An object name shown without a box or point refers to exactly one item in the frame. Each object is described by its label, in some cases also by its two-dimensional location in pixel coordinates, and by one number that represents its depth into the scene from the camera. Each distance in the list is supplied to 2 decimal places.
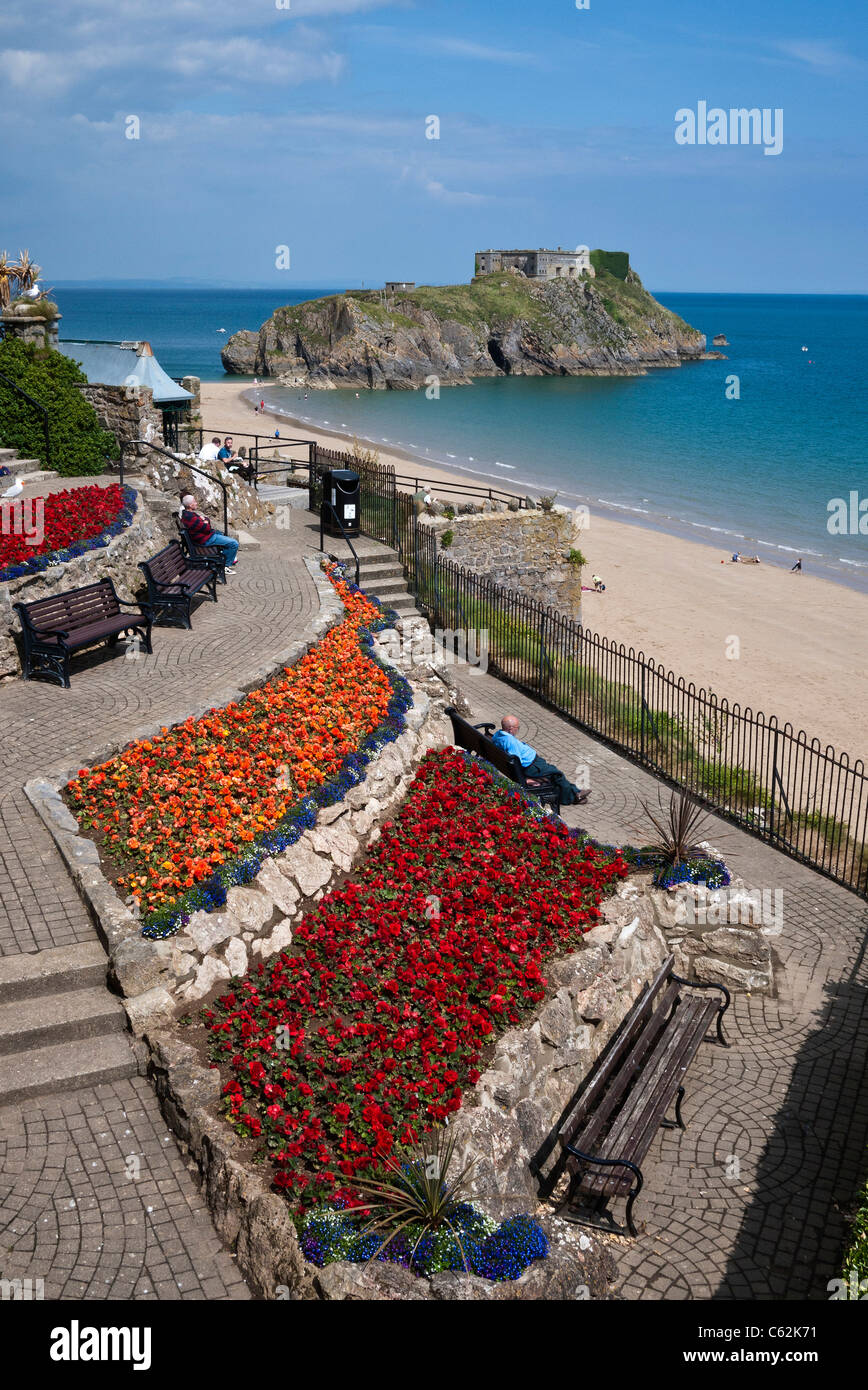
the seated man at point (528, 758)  13.04
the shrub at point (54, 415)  18.72
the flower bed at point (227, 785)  8.58
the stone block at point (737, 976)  10.75
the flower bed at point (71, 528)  13.14
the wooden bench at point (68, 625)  12.30
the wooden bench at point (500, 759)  12.84
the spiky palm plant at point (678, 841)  11.28
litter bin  20.38
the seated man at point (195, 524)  16.41
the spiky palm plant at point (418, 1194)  6.12
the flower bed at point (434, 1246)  5.86
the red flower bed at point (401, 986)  6.79
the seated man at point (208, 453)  21.34
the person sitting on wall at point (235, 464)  24.25
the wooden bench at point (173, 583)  14.17
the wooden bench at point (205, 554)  16.11
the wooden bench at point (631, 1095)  7.57
